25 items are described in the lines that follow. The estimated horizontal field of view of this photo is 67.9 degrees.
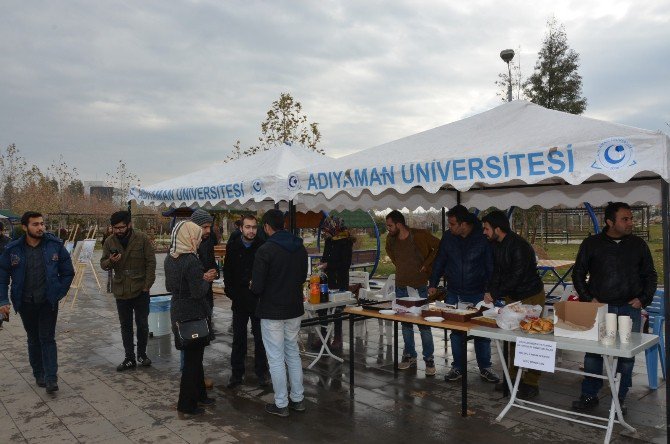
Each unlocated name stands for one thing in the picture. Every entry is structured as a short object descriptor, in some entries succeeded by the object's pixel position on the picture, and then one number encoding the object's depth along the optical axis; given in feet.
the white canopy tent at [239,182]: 18.93
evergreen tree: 62.08
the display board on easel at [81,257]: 34.65
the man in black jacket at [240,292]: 15.83
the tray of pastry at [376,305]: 16.17
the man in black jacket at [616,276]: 13.35
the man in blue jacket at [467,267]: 16.39
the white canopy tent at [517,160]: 10.55
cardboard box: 11.46
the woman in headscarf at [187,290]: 13.39
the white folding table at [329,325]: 17.53
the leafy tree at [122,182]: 146.22
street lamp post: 34.40
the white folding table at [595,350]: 10.97
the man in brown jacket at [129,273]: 17.95
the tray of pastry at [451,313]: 13.91
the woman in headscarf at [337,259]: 21.81
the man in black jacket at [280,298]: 13.25
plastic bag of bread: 12.87
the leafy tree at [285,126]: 67.82
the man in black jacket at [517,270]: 14.97
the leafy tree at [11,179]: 114.83
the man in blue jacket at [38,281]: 15.42
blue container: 23.30
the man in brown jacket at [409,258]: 18.17
